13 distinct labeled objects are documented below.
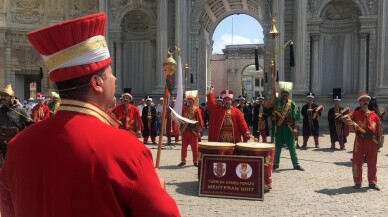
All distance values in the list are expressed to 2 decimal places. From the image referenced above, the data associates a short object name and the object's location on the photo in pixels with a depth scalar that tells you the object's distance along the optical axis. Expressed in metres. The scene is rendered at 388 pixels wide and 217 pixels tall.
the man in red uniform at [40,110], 11.51
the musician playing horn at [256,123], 15.43
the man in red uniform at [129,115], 10.07
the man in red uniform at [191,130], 10.91
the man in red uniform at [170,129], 15.41
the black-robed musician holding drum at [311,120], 15.00
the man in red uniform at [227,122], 9.01
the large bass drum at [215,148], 7.71
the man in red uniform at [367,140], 8.07
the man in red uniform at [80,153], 1.54
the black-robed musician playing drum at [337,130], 14.50
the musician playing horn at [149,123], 16.45
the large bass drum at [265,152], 7.51
